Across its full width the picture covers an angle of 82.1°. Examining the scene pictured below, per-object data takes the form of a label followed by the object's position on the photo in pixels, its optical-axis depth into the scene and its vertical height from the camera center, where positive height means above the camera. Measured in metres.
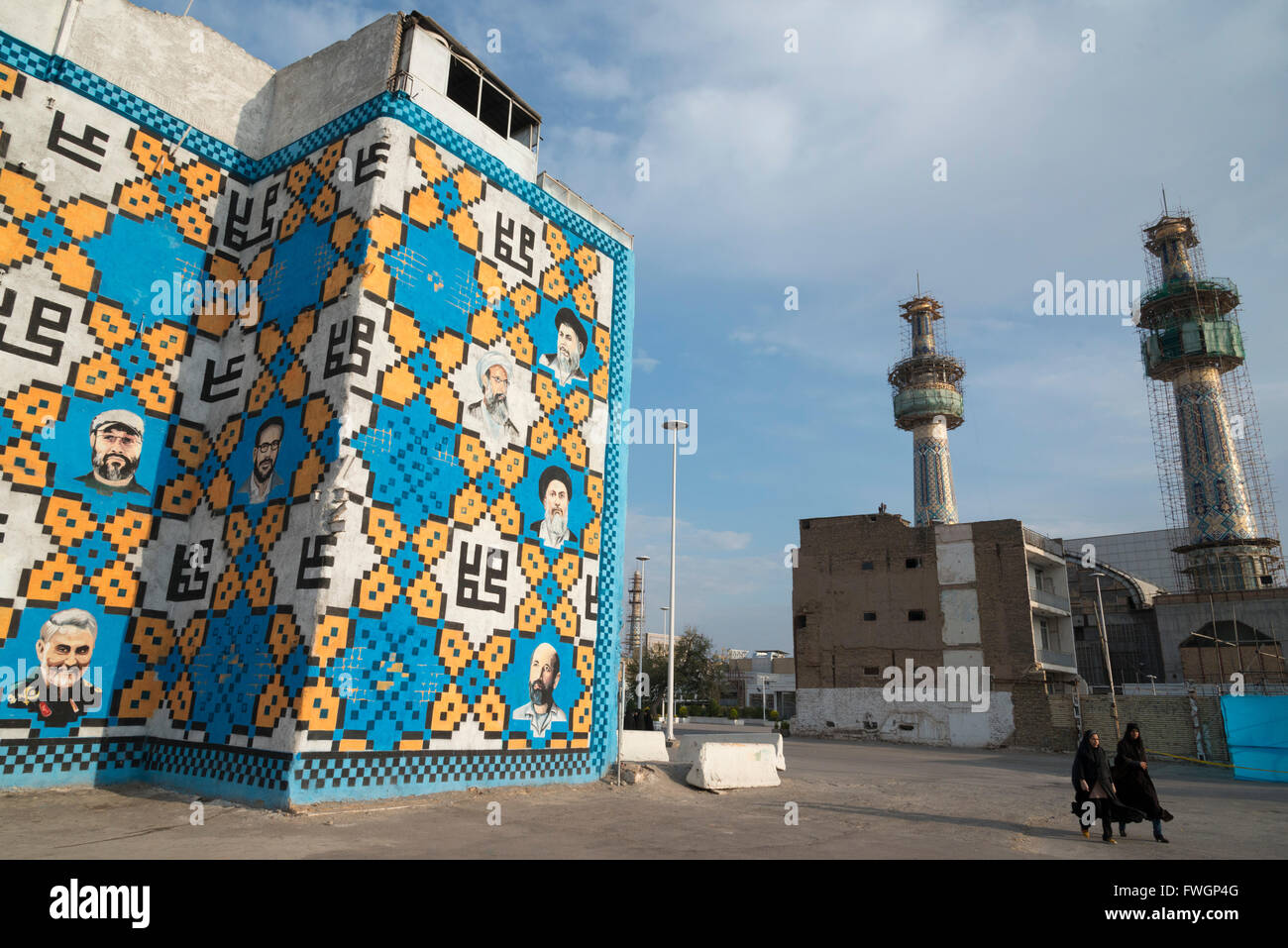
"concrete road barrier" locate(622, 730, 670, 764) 18.67 -1.93
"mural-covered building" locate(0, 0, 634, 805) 12.41 +4.25
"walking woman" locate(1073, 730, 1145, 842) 11.17 -1.60
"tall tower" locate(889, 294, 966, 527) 70.88 +25.91
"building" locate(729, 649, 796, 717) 81.81 -0.93
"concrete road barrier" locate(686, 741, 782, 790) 16.25 -2.11
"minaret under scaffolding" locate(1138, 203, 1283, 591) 52.62 +19.84
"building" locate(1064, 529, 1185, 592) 80.12 +13.78
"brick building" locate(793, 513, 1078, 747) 41.50 +3.18
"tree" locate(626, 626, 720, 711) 68.75 -0.11
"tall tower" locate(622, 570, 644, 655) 71.00 +5.37
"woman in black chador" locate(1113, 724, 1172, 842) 11.05 -1.49
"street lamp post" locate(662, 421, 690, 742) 26.85 -0.31
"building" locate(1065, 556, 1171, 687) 54.22 +3.90
